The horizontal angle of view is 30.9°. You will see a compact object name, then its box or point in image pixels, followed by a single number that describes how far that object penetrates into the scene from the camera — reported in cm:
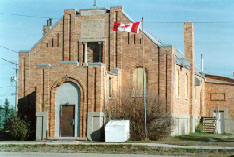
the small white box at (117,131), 2786
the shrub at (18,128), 3138
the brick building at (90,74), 3030
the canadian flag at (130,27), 2990
